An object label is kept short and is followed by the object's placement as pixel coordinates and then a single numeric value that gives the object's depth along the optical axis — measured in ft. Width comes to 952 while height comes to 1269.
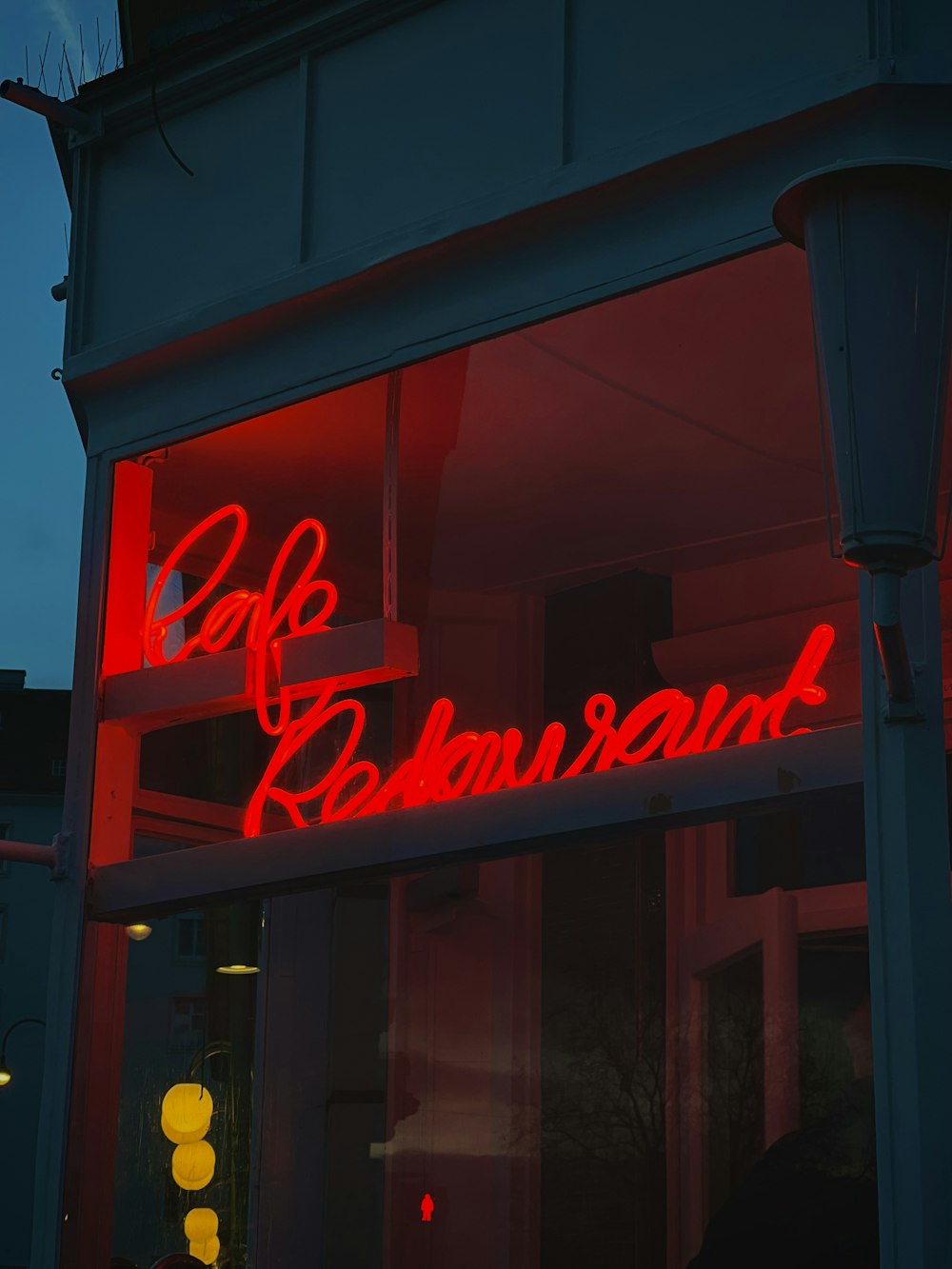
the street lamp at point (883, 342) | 12.79
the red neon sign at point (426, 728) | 20.49
